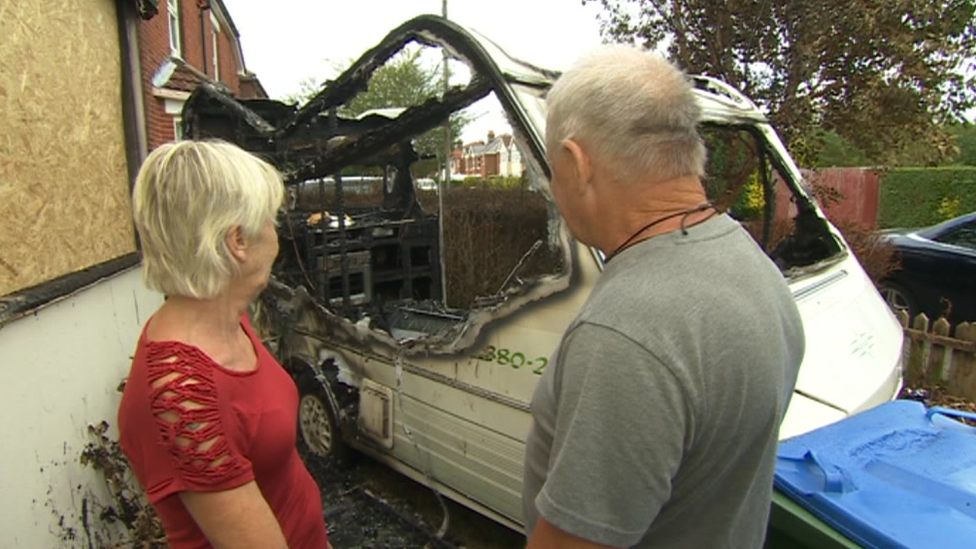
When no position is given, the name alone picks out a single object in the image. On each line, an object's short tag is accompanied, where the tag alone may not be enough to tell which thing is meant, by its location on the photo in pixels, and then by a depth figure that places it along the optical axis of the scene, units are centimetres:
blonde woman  132
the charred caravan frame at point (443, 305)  263
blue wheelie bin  168
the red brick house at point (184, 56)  913
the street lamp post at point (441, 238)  603
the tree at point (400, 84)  2323
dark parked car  668
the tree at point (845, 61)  648
